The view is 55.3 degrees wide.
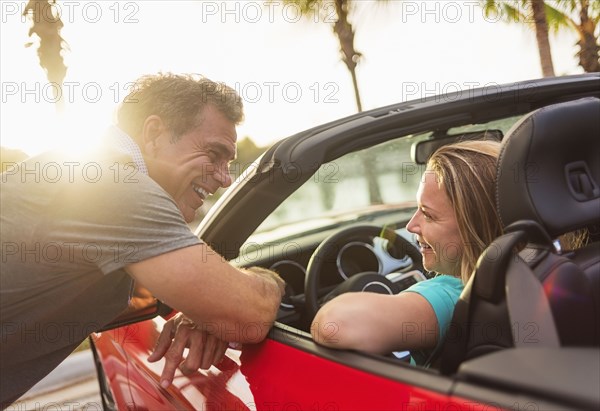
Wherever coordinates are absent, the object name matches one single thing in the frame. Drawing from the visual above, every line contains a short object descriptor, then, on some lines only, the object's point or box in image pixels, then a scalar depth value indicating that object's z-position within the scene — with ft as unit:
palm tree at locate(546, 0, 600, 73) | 46.60
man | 5.56
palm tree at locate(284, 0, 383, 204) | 53.47
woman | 4.56
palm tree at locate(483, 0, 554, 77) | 43.75
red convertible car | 3.44
